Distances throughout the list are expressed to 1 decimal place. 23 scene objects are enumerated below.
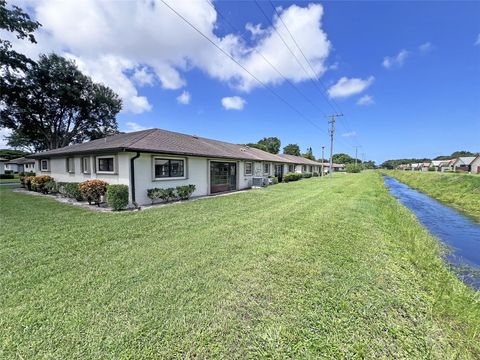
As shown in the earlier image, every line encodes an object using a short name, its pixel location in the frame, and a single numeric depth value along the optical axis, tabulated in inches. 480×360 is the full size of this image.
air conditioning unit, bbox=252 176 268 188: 758.5
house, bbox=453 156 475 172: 2331.7
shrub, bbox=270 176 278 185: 876.1
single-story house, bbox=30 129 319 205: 390.6
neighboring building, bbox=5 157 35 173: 1687.5
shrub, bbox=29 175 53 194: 561.9
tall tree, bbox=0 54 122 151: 908.6
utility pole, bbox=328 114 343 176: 1270.9
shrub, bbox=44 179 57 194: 543.2
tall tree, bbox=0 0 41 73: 507.6
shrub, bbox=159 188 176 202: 417.3
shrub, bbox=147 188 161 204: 401.4
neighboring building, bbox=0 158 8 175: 1765.4
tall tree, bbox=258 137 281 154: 2834.2
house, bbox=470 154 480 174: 2132.4
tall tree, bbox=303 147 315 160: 2724.9
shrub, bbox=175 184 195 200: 451.9
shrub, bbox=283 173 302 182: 1043.3
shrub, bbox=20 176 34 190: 613.3
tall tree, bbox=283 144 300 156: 2849.4
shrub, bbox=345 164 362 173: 2600.9
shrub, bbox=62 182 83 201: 426.3
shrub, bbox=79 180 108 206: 383.2
